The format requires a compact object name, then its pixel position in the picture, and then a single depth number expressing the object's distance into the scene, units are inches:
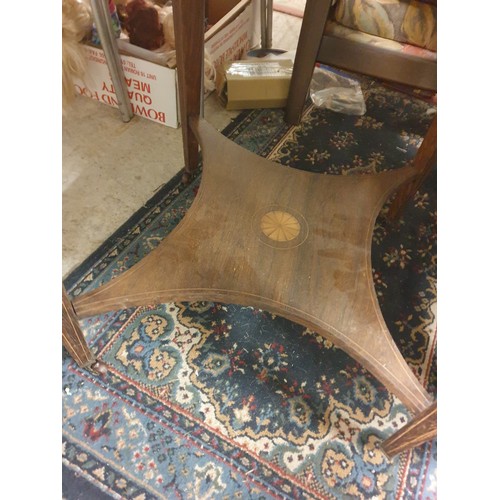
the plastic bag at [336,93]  54.7
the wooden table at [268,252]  26.3
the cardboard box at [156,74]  44.9
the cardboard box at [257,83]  50.9
